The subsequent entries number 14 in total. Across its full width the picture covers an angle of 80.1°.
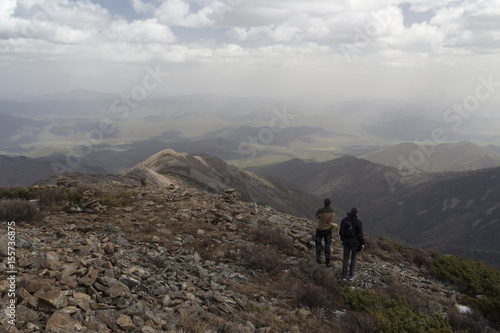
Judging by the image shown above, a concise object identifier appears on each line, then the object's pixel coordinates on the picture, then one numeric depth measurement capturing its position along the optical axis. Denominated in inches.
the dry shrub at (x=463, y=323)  354.3
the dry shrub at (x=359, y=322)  297.7
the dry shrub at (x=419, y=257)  642.8
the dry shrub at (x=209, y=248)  438.3
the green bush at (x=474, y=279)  415.5
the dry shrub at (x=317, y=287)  343.9
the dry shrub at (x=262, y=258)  433.4
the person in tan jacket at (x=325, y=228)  473.1
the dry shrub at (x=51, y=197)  590.5
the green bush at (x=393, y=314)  293.3
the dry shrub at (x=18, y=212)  477.4
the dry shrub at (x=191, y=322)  246.5
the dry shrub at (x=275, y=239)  514.1
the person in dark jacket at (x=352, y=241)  438.0
